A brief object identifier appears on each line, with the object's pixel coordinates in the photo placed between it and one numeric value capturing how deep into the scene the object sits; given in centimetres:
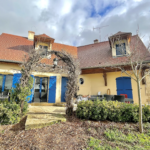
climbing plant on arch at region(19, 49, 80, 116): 374
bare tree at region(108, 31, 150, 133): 283
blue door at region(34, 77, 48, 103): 698
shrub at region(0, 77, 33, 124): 310
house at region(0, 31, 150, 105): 638
